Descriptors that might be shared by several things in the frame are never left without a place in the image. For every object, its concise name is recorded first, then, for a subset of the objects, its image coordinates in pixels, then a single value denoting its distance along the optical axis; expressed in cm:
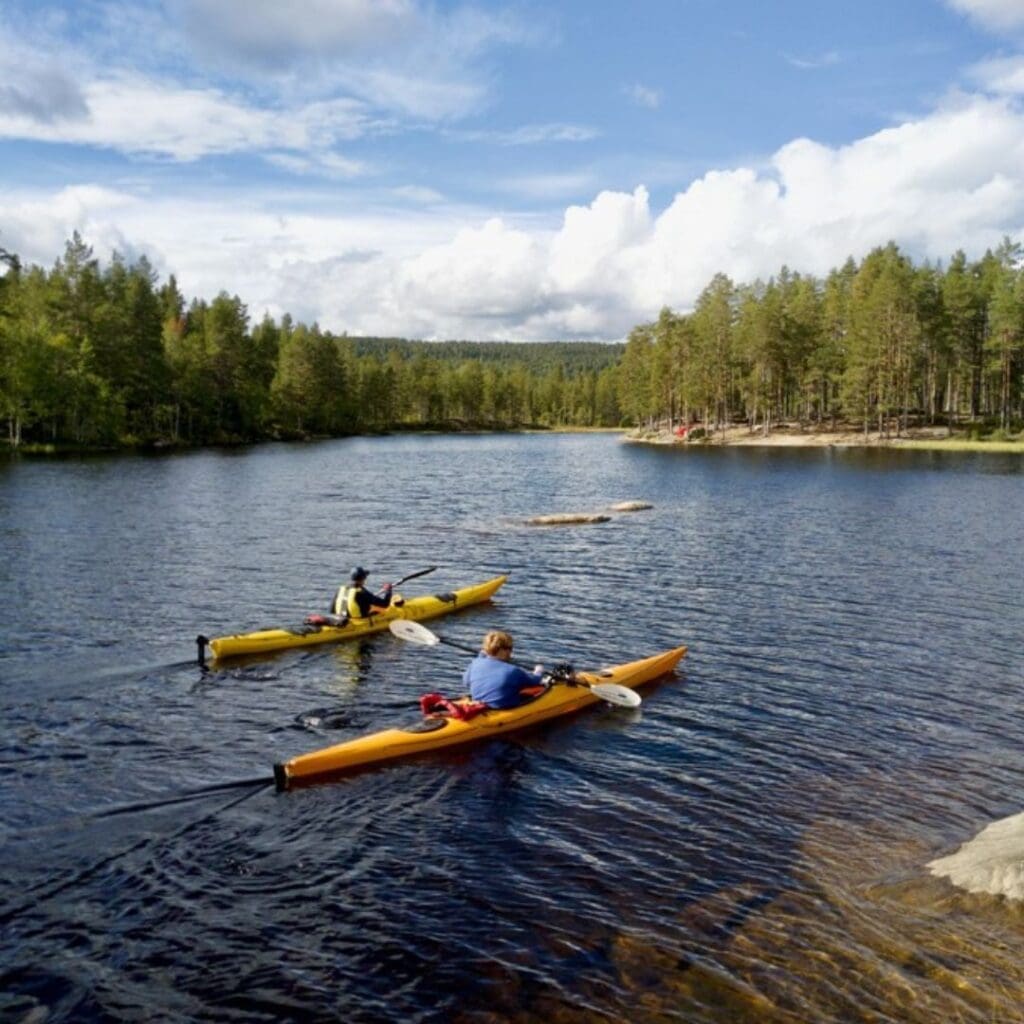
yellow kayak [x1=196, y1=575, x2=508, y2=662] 1697
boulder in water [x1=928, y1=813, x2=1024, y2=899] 855
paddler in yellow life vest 1898
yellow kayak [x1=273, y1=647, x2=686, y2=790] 1162
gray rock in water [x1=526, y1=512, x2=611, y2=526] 3797
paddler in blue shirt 1360
